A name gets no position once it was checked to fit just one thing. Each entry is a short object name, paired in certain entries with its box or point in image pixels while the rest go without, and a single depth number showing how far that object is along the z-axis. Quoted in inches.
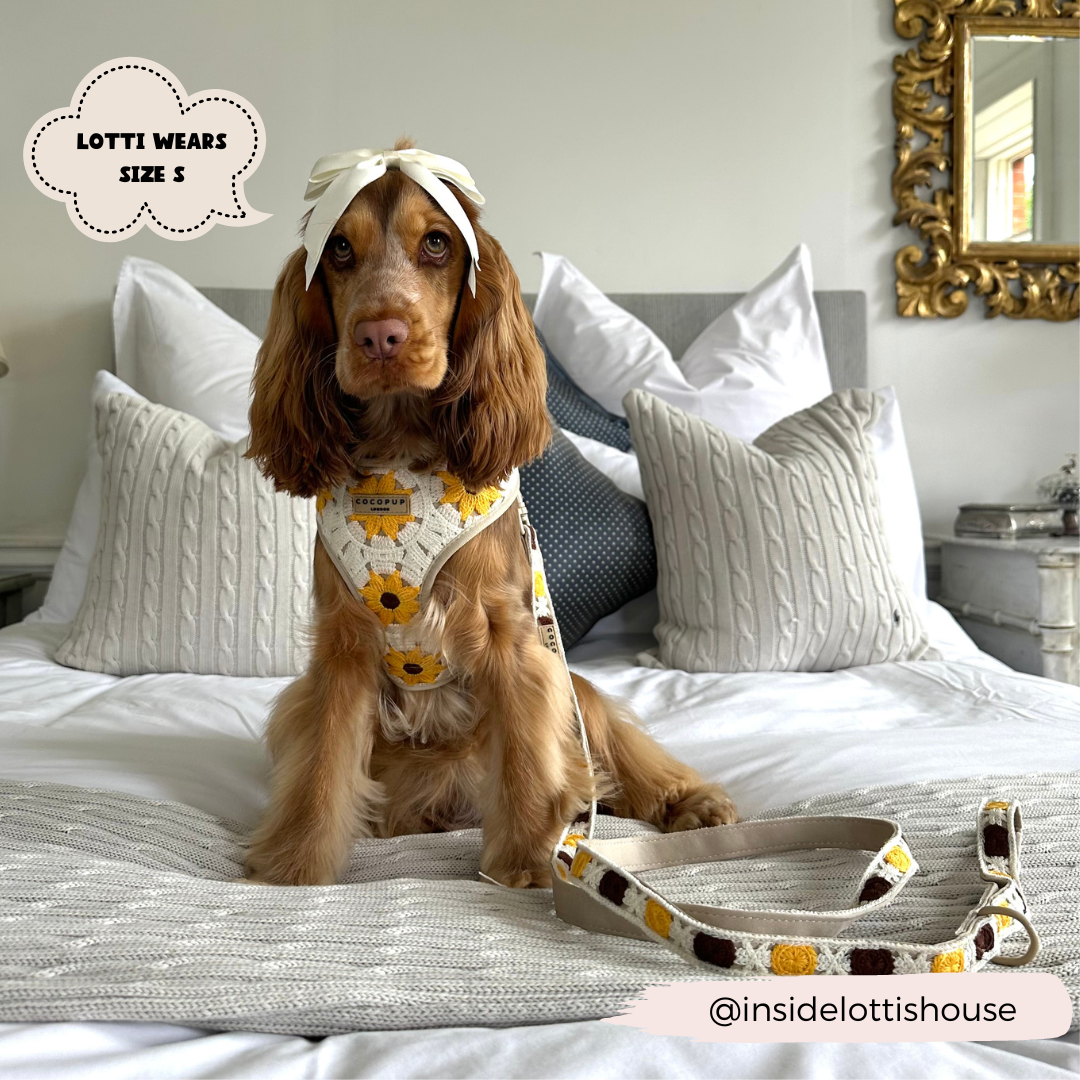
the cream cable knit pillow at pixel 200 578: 73.4
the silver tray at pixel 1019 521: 98.0
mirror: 107.7
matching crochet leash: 27.6
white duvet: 23.7
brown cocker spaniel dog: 41.7
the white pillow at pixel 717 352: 94.6
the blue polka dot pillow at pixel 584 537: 77.3
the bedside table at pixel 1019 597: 86.1
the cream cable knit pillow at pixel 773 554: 72.6
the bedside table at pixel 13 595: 101.8
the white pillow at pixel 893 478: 86.7
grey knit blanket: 26.0
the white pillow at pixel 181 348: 90.3
